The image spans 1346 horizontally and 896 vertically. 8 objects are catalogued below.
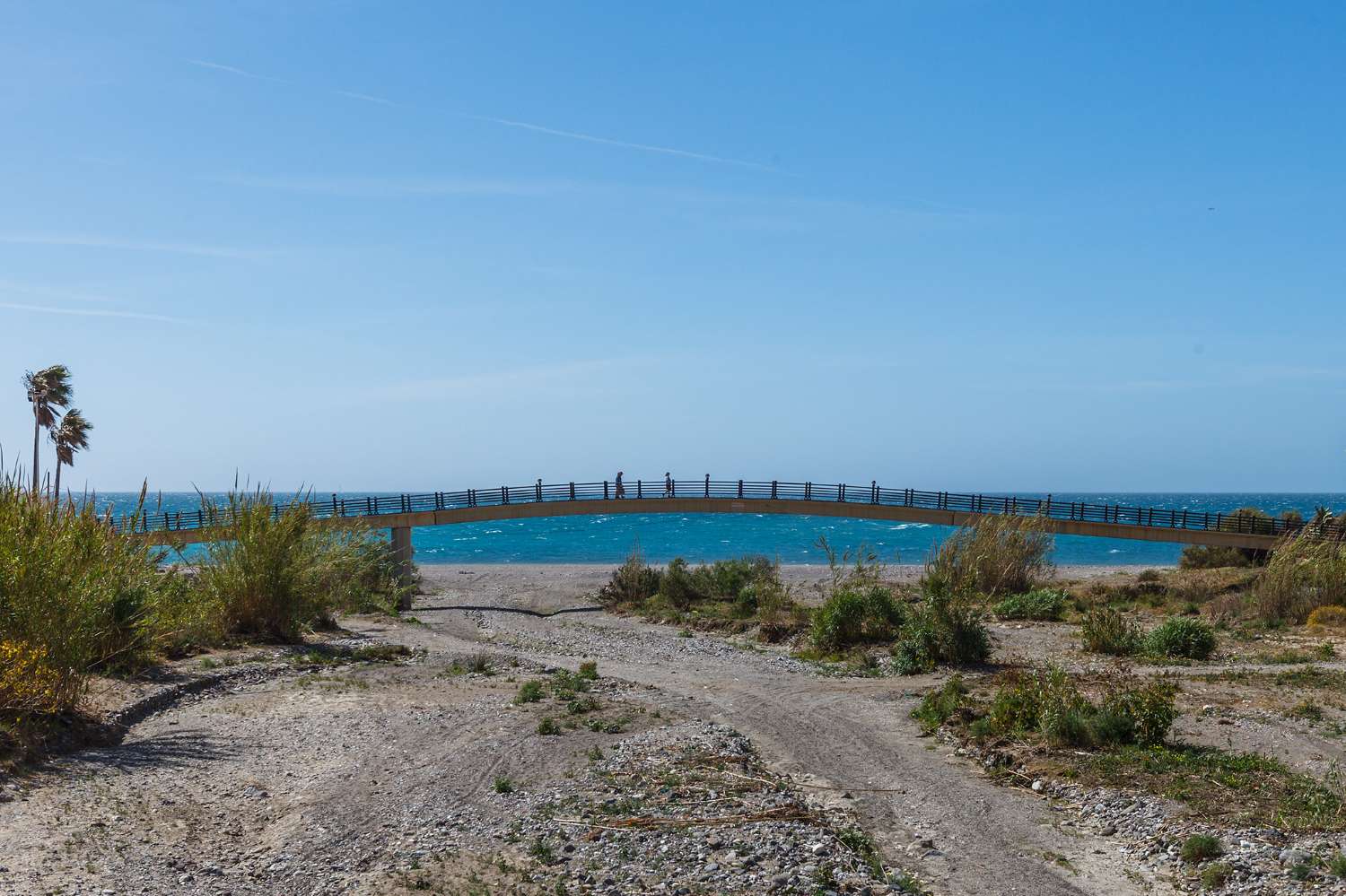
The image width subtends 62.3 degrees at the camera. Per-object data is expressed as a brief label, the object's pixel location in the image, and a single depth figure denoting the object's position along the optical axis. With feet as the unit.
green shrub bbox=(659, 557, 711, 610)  125.08
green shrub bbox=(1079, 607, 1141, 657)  77.05
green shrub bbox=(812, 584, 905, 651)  84.23
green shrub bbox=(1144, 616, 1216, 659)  73.82
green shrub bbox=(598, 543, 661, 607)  131.13
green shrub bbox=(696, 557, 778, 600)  128.57
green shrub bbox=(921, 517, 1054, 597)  100.17
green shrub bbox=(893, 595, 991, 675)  72.38
